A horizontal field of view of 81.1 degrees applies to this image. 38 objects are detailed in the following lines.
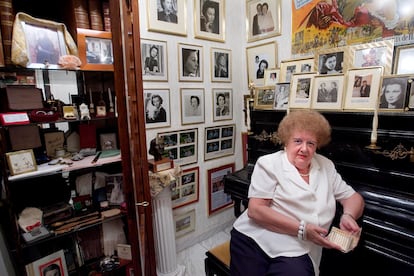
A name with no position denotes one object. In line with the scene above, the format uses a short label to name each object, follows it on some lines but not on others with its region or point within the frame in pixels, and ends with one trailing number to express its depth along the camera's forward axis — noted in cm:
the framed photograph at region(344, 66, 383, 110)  117
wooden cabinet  125
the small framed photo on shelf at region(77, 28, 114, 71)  143
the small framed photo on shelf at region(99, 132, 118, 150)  166
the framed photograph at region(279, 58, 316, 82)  164
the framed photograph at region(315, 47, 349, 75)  147
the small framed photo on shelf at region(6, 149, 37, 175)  124
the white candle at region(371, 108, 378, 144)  112
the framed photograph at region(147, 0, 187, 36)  184
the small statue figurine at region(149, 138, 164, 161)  173
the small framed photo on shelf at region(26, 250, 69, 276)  137
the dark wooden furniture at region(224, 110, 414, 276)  103
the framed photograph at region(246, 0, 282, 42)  204
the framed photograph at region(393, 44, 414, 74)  135
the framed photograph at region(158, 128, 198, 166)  205
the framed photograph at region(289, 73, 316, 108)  139
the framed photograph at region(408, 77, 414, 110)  108
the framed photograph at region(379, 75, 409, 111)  110
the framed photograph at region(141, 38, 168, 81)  185
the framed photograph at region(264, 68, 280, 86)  181
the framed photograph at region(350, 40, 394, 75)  133
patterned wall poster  143
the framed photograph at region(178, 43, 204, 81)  205
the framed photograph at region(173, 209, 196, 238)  224
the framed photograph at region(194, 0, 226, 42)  210
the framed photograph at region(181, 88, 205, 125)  211
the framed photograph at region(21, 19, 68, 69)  128
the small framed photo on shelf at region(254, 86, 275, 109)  160
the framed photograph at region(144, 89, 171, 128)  191
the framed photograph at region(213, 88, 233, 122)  233
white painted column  181
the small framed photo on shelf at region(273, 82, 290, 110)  151
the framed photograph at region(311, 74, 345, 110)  128
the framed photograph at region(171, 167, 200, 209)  219
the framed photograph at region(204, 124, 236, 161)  233
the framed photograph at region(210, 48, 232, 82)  226
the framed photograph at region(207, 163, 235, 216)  243
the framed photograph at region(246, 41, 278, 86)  212
